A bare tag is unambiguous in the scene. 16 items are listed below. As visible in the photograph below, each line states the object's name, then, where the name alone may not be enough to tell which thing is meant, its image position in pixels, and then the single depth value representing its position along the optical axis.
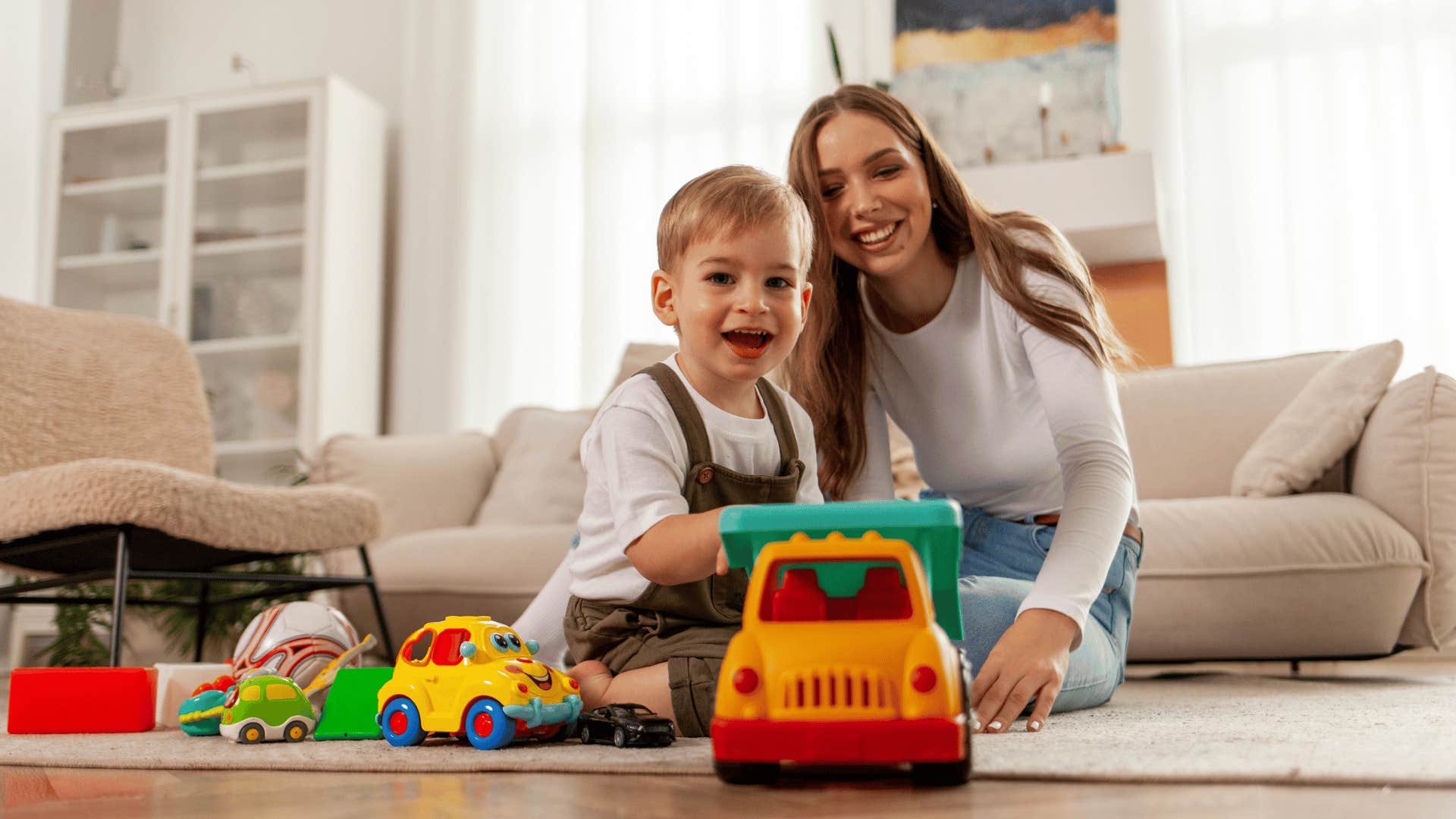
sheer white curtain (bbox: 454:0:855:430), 4.03
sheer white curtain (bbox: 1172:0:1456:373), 3.33
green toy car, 1.16
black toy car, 0.98
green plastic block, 1.16
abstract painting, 3.62
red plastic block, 1.33
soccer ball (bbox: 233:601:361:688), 1.35
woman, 1.26
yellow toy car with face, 1.02
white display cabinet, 3.99
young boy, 1.08
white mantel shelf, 3.24
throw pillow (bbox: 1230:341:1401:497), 2.06
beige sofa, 1.89
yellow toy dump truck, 0.73
